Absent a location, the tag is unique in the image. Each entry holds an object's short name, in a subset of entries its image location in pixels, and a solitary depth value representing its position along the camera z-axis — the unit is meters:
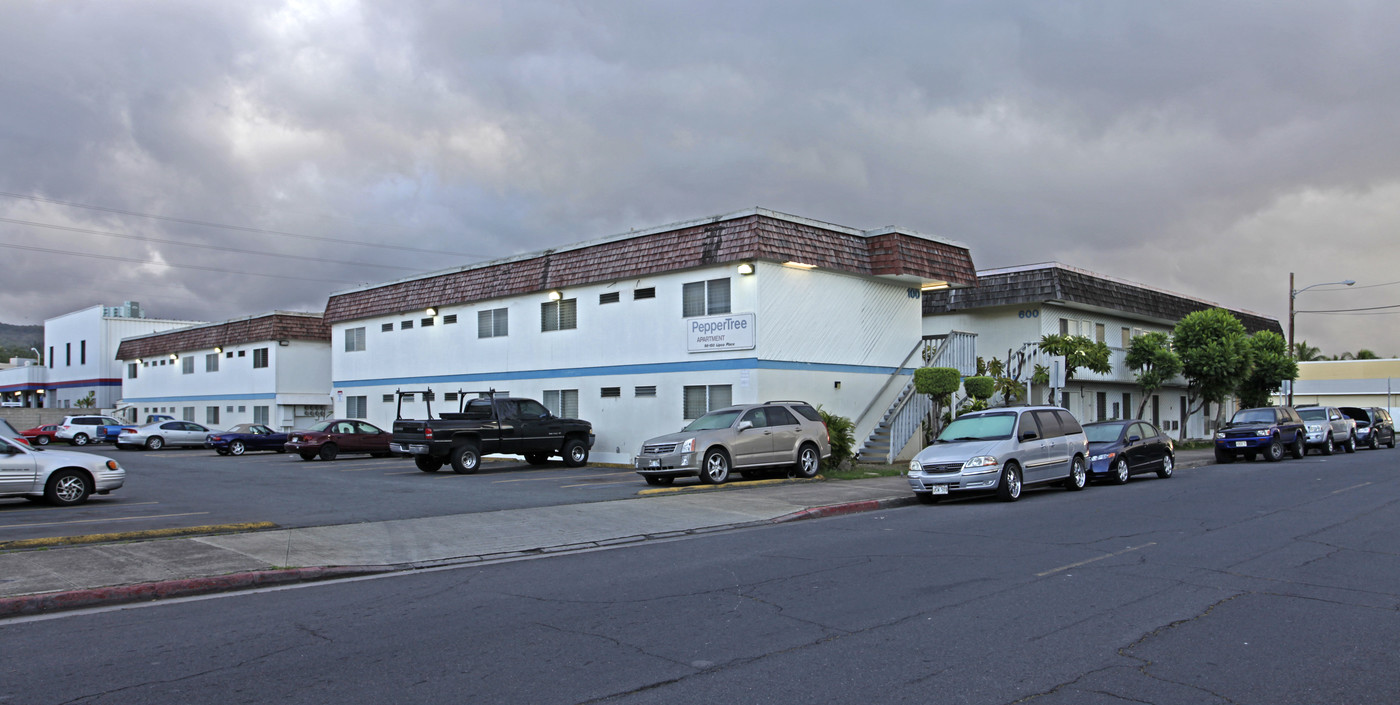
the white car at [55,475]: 16.09
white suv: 45.16
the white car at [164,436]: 41.09
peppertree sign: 24.16
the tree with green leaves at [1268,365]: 39.12
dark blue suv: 27.53
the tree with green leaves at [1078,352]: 30.94
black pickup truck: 24.58
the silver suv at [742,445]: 19.52
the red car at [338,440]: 31.72
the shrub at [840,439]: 23.22
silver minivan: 16.41
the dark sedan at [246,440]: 37.75
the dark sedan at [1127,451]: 20.25
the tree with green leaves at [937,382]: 24.83
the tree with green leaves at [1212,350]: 35.06
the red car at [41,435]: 43.75
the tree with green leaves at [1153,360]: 35.44
